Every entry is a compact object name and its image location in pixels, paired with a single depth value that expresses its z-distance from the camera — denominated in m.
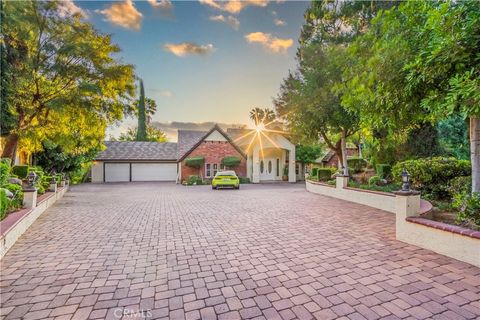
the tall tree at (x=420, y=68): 3.86
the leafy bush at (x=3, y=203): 5.48
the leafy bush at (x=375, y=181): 11.62
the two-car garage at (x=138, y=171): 27.05
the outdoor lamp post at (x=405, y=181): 5.28
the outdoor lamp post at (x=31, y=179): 7.50
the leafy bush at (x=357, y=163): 20.95
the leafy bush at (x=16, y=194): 6.84
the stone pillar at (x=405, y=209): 5.15
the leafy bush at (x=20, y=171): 11.74
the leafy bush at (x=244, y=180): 23.53
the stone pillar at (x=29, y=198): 7.11
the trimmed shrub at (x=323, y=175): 15.52
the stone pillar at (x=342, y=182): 11.49
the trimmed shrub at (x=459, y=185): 7.67
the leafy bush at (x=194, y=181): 21.80
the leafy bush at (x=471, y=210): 4.56
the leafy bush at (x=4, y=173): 7.71
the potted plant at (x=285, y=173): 25.44
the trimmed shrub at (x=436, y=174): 9.33
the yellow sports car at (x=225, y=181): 17.30
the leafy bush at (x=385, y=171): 13.26
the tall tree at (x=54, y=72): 9.69
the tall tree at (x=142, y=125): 40.09
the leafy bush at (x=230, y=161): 23.75
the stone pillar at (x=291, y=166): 24.61
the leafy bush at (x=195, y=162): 23.27
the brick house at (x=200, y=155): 24.00
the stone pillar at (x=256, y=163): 23.64
